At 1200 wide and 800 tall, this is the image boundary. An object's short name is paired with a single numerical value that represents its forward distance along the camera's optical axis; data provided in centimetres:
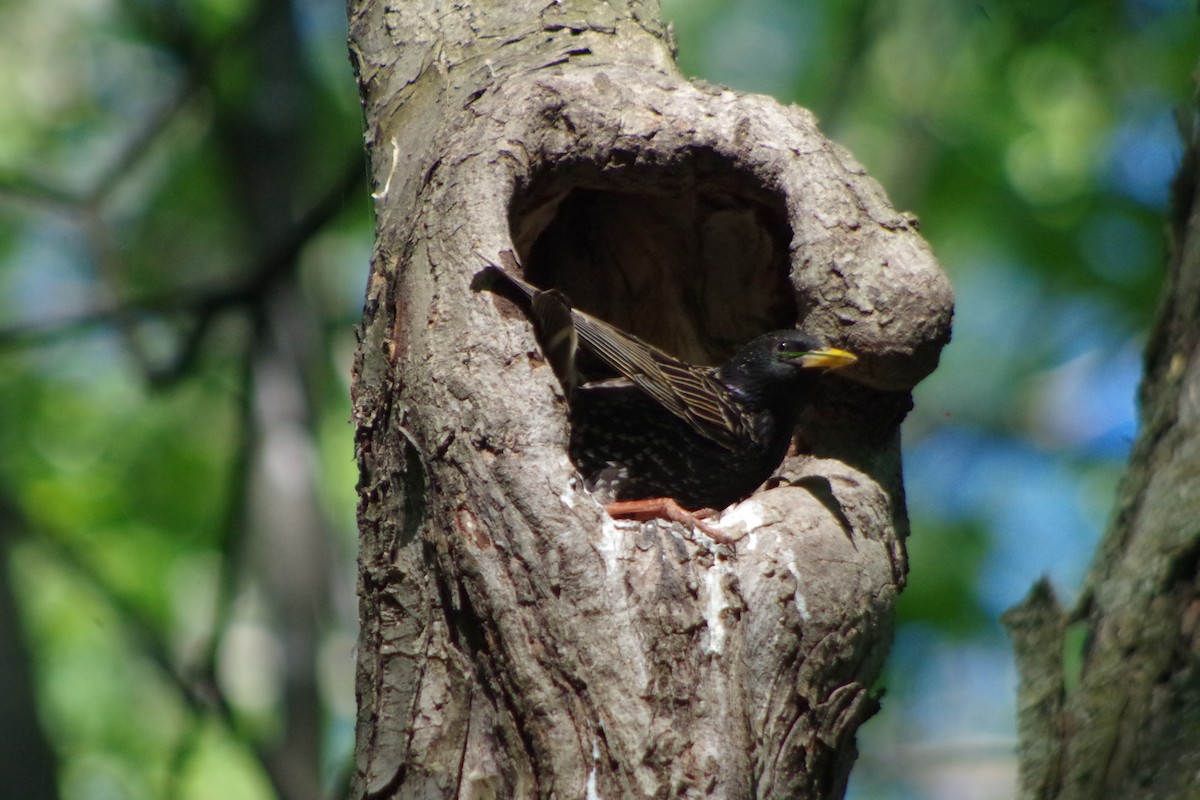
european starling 804
